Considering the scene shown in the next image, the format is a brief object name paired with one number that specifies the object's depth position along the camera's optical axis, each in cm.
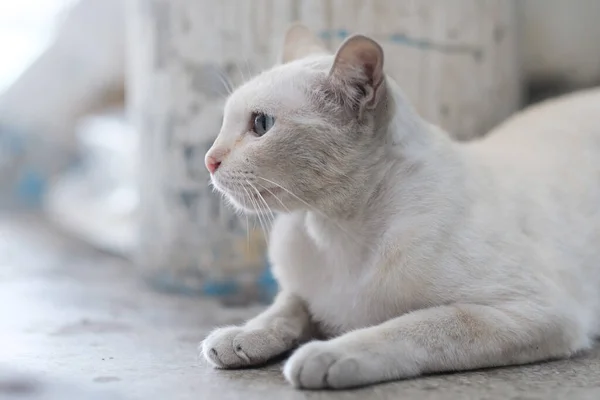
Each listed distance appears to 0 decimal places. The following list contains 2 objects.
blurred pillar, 104
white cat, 78
